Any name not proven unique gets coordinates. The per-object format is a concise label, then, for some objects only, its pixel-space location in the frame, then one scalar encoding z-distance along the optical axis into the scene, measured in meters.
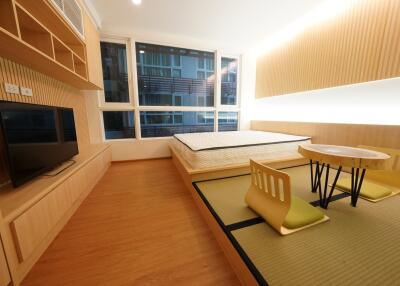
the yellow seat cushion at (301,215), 1.26
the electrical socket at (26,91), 1.74
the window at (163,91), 3.56
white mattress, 2.22
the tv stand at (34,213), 1.01
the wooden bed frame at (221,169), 2.16
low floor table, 1.28
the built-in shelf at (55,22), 1.58
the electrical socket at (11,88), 1.56
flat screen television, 1.28
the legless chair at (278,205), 1.17
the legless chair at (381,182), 1.68
